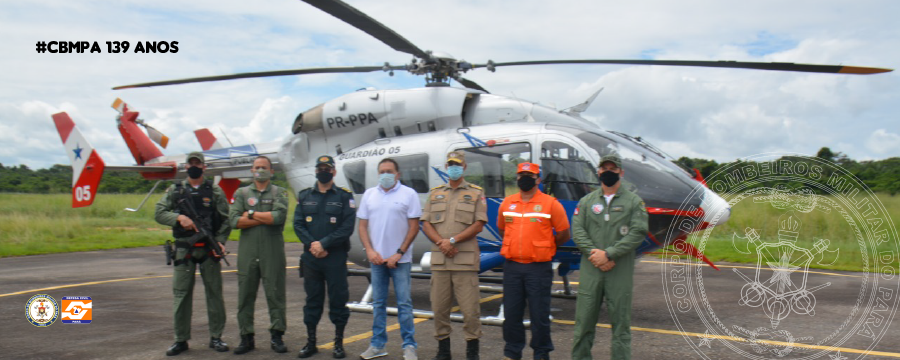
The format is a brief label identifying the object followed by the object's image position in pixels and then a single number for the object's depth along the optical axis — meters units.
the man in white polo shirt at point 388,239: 5.59
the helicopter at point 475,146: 6.57
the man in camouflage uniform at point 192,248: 5.82
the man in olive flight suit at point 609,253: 4.85
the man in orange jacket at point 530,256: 5.18
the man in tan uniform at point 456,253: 5.39
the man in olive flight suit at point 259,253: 5.88
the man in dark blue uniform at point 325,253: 5.72
